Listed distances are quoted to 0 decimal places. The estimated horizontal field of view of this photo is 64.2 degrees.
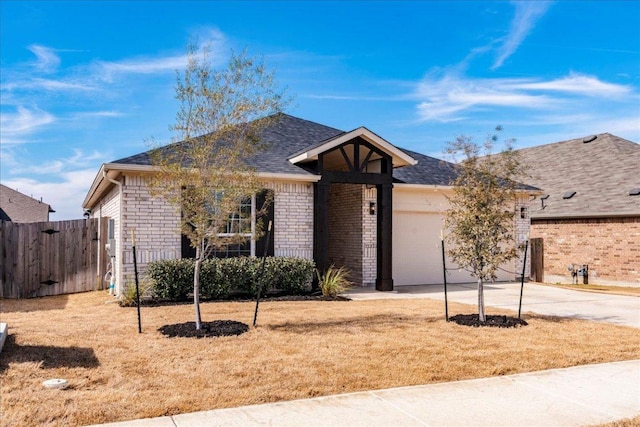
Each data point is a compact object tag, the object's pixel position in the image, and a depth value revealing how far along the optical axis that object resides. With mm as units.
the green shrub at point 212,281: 11570
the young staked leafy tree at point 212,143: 8133
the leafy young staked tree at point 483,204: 9023
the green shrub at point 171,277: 11125
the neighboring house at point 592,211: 18125
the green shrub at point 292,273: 12383
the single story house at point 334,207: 11742
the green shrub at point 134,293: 10703
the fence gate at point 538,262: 17703
